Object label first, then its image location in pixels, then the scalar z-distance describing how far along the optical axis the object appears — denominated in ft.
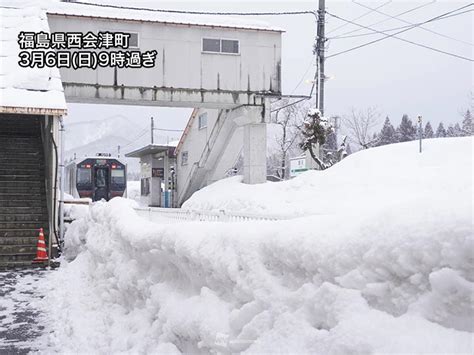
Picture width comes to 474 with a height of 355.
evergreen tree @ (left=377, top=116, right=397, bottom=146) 183.32
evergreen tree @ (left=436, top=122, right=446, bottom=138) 216.37
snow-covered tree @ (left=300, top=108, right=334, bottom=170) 71.67
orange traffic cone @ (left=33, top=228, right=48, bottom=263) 35.12
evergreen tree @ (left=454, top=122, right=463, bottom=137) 196.15
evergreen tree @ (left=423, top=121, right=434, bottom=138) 199.15
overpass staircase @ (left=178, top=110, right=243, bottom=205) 70.90
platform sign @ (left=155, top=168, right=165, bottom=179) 102.94
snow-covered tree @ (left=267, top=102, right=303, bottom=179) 126.41
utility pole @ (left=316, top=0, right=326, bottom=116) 77.15
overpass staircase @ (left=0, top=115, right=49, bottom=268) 36.09
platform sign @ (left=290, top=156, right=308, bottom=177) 76.33
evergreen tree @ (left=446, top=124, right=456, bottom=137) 212.43
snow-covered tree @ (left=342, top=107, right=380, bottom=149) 149.48
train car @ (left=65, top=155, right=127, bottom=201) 88.22
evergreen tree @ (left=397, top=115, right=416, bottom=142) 178.91
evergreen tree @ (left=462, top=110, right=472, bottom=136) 151.75
